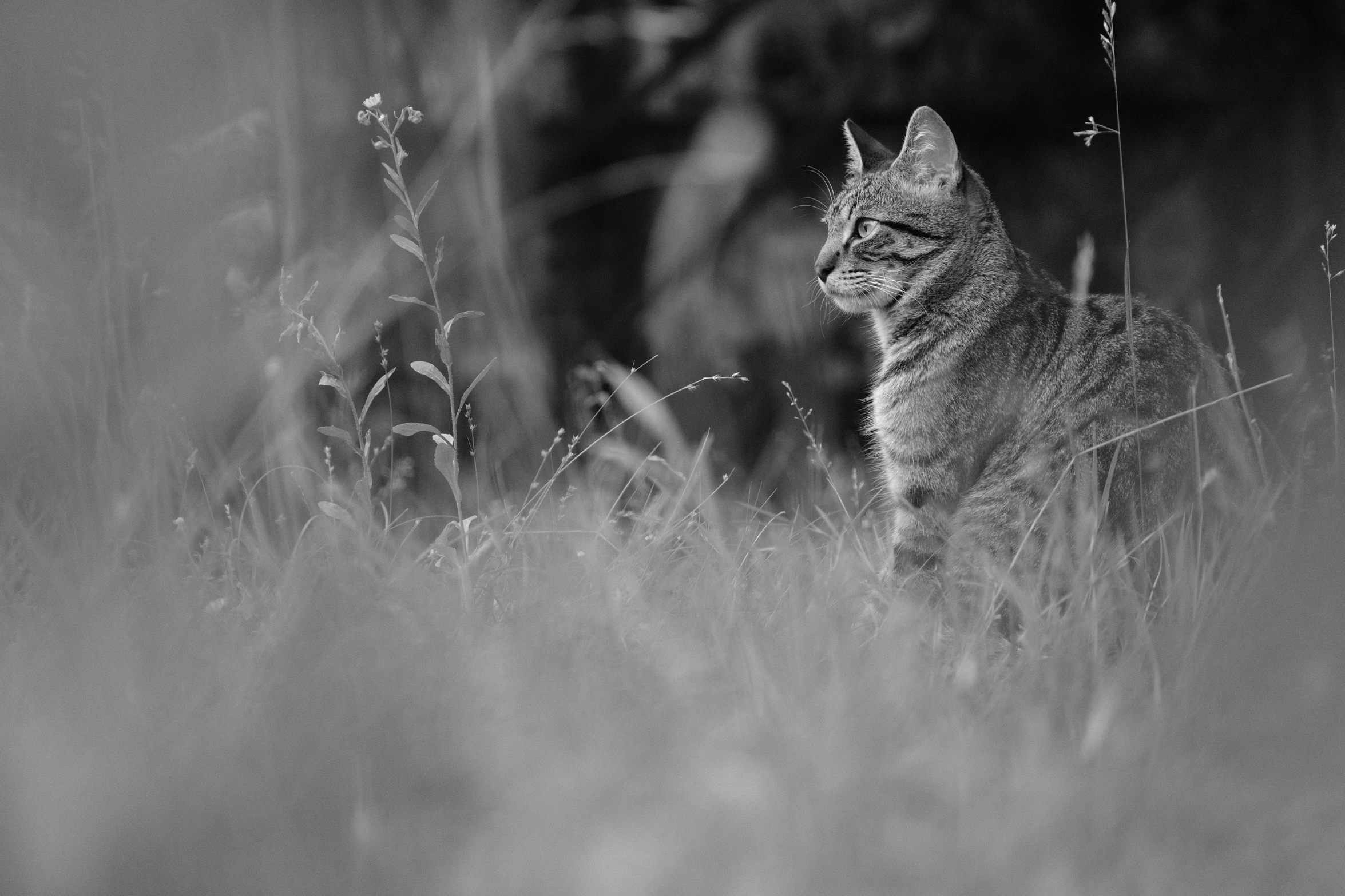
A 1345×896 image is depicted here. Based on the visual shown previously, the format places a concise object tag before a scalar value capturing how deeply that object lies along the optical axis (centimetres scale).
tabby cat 507
